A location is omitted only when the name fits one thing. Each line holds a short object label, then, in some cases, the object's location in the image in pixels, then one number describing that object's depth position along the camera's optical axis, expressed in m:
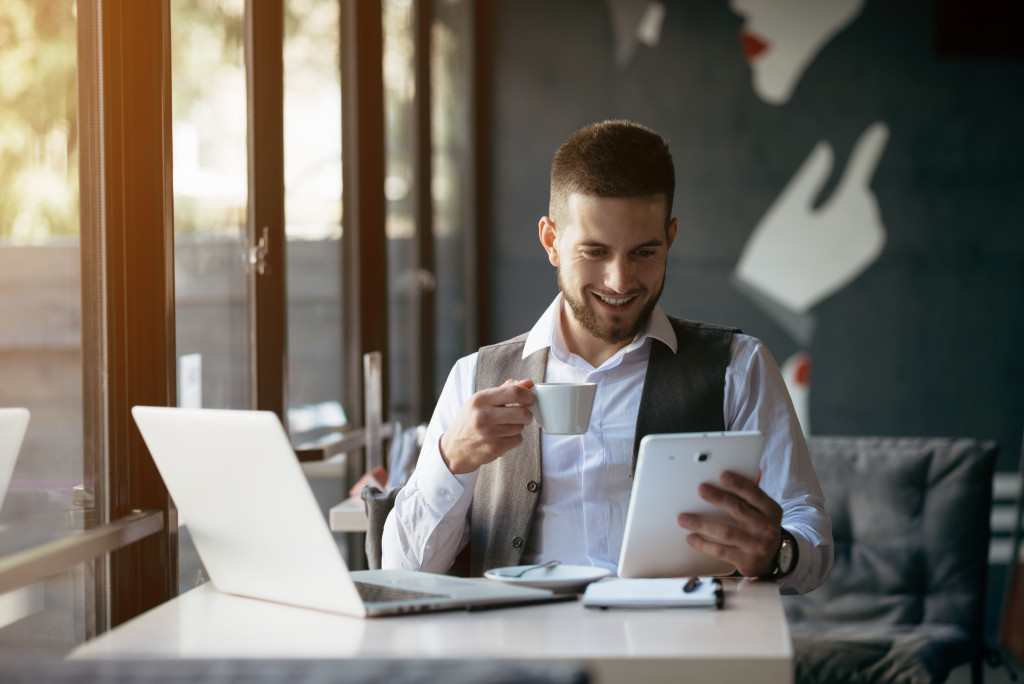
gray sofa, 4.08
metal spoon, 2.97
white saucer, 2.92
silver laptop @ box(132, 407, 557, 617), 2.75
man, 3.20
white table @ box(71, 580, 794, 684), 2.62
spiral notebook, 2.80
